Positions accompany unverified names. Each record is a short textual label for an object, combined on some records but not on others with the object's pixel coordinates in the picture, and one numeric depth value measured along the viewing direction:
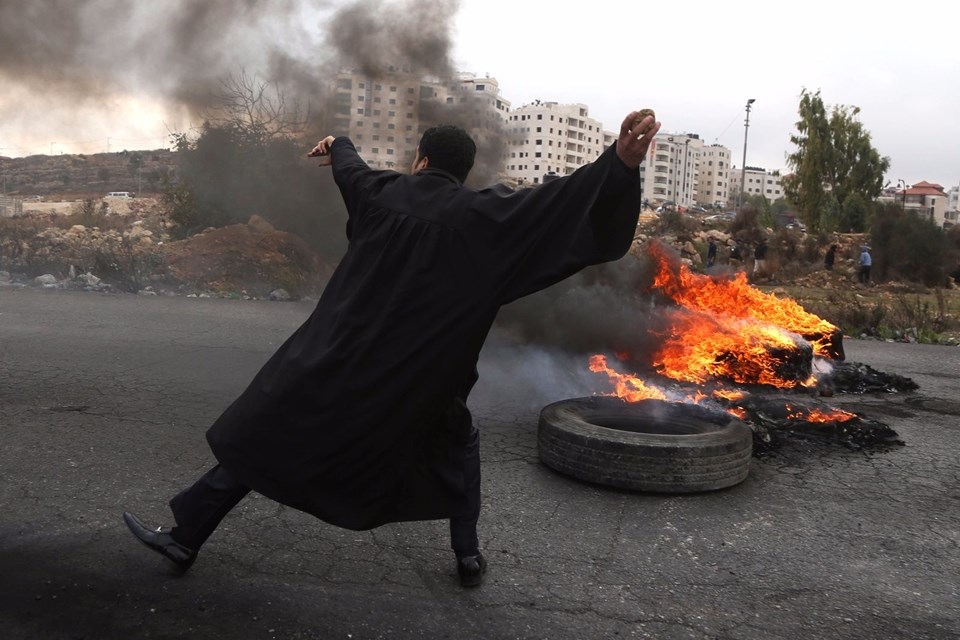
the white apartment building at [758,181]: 148.93
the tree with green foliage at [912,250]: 24.70
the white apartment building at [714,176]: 141.75
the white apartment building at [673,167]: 116.31
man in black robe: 2.68
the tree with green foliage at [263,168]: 11.05
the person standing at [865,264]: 23.98
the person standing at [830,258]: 26.91
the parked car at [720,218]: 35.36
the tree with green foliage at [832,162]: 37.47
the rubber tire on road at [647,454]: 4.12
